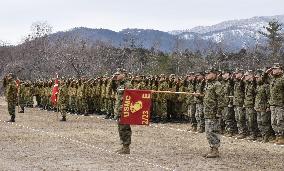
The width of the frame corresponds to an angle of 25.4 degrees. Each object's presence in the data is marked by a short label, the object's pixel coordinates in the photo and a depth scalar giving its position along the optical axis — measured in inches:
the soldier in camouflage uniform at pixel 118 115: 554.3
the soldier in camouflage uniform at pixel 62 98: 1040.2
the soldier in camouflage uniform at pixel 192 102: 821.2
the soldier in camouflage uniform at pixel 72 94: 1284.4
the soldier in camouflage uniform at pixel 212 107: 546.9
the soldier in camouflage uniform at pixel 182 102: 967.0
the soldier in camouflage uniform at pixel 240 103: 733.3
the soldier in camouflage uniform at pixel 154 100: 1025.5
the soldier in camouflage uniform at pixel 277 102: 642.8
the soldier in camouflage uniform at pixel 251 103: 706.2
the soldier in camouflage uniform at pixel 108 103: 1111.0
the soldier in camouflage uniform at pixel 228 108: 761.0
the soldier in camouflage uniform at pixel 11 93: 941.2
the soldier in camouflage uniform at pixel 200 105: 706.8
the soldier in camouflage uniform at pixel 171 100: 997.2
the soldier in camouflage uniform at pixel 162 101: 1008.2
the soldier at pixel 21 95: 1355.8
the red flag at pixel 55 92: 1136.9
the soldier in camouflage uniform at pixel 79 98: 1255.7
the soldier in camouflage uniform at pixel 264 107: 679.7
